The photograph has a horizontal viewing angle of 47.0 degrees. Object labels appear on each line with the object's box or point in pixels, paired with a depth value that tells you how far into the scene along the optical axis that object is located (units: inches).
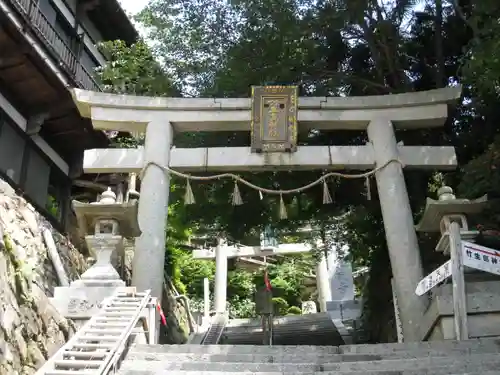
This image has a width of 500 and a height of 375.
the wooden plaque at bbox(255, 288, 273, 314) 536.1
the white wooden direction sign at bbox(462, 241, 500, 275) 266.5
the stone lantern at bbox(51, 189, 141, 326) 268.4
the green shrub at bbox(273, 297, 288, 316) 941.0
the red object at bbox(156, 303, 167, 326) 306.8
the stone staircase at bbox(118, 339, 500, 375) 204.7
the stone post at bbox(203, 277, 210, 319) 801.8
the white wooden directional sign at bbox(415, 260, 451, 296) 267.0
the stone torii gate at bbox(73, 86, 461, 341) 394.9
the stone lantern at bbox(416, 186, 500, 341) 269.7
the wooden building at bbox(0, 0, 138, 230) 434.3
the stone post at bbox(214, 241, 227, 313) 896.3
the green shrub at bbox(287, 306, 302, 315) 961.0
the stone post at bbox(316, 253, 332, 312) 948.6
